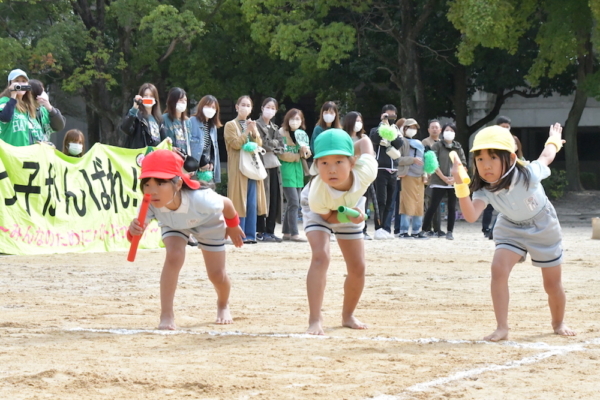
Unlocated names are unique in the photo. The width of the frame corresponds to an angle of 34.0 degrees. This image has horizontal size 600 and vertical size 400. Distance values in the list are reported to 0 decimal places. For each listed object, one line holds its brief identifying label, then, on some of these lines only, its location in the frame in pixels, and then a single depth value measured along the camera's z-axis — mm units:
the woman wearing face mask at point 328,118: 13445
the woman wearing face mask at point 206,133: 12547
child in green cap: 6172
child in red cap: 6258
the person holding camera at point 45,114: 11766
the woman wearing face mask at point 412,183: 15570
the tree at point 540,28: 22531
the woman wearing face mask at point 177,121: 12266
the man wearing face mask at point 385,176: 14984
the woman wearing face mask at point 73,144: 13289
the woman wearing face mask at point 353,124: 12906
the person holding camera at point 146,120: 11992
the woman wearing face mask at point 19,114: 11500
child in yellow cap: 5941
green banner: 11859
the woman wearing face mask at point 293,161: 14320
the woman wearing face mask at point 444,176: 15648
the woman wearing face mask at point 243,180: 13492
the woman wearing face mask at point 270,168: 14000
